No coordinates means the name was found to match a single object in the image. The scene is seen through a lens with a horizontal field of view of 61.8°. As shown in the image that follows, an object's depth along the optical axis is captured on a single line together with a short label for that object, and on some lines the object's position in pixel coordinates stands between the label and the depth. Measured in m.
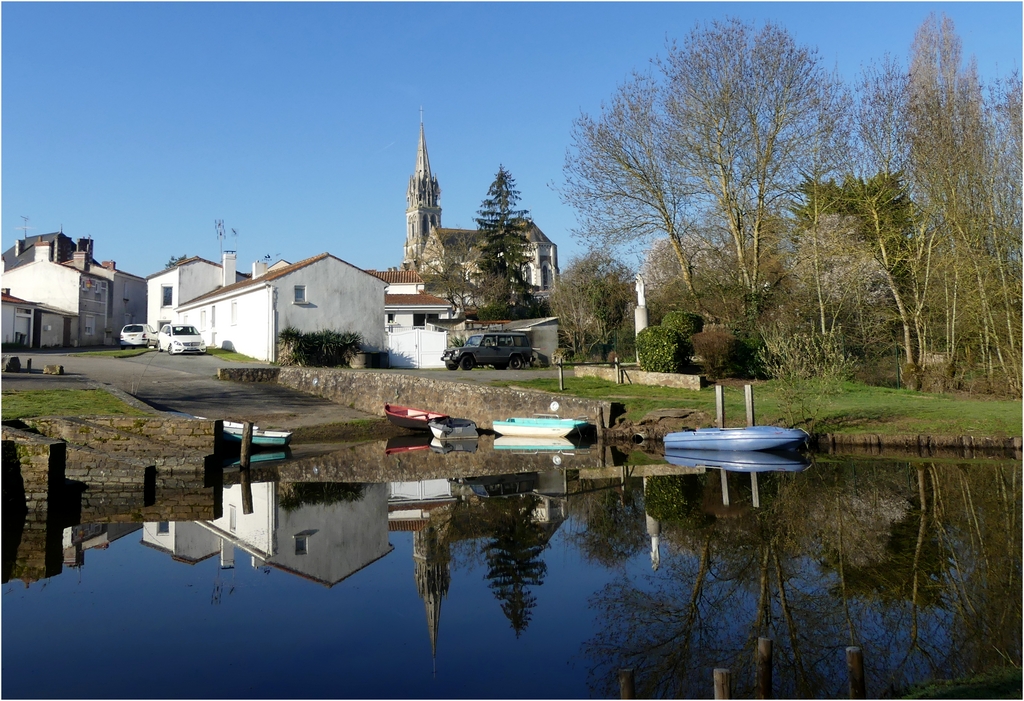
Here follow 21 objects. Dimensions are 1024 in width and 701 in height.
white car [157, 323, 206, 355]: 39.88
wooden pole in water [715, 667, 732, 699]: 5.22
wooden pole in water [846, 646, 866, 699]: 5.74
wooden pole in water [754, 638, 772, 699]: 5.89
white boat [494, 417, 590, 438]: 24.92
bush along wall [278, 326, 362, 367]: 36.16
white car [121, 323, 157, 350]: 47.84
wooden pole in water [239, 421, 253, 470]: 19.24
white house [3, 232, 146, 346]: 53.78
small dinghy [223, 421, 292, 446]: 22.28
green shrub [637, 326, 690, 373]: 29.86
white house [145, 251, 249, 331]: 52.53
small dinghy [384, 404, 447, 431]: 26.91
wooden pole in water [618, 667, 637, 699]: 5.59
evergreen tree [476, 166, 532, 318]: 59.72
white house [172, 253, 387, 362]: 36.69
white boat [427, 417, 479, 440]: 25.70
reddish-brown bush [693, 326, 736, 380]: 29.52
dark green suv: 36.28
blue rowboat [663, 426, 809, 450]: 20.30
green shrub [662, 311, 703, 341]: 31.22
